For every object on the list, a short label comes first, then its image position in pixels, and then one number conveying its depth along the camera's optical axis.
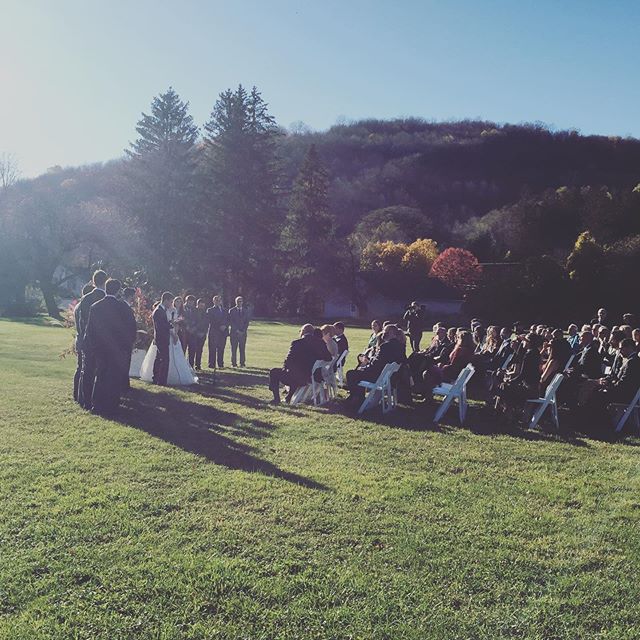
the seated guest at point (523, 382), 9.16
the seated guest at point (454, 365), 10.48
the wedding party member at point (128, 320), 9.30
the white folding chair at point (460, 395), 9.01
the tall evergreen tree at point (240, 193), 44.75
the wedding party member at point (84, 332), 9.51
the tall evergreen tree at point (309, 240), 51.72
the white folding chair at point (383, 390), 9.49
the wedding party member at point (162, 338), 11.48
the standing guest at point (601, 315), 12.88
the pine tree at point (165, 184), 43.81
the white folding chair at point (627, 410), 8.43
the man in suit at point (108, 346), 9.07
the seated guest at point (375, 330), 12.58
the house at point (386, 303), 51.69
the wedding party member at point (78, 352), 10.14
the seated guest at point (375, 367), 9.94
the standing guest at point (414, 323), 16.64
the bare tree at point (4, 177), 56.06
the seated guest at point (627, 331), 10.62
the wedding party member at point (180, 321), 13.02
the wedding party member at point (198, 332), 14.34
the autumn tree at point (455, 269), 52.06
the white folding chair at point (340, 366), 11.83
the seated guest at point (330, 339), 11.57
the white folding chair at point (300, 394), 10.29
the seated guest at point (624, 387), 8.70
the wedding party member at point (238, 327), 15.37
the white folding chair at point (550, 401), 8.58
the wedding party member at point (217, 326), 14.62
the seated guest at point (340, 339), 12.21
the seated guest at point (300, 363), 10.26
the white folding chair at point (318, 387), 10.19
